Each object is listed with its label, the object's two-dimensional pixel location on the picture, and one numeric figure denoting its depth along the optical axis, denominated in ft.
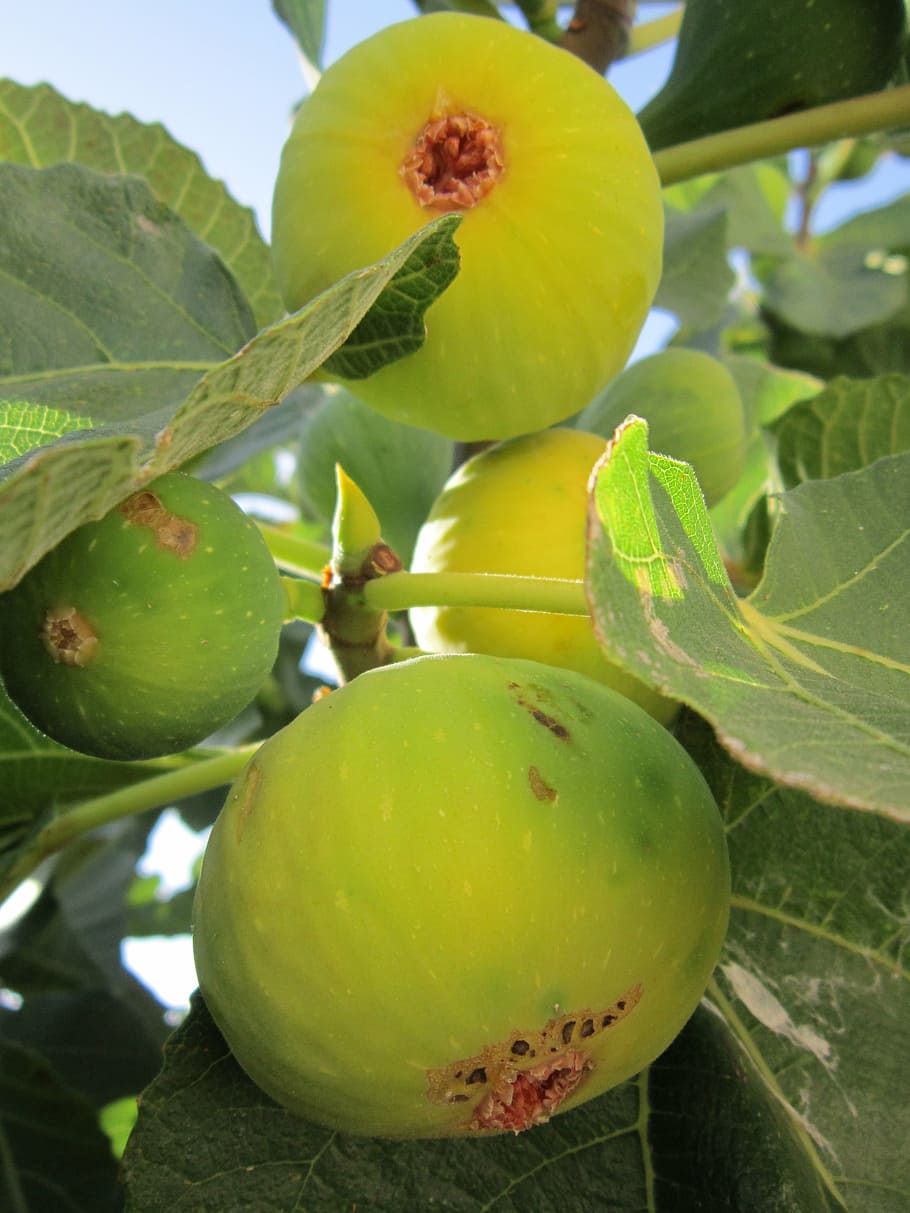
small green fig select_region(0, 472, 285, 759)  0.34
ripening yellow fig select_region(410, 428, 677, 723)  0.46
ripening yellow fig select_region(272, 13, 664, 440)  0.41
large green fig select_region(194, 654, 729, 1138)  0.30
